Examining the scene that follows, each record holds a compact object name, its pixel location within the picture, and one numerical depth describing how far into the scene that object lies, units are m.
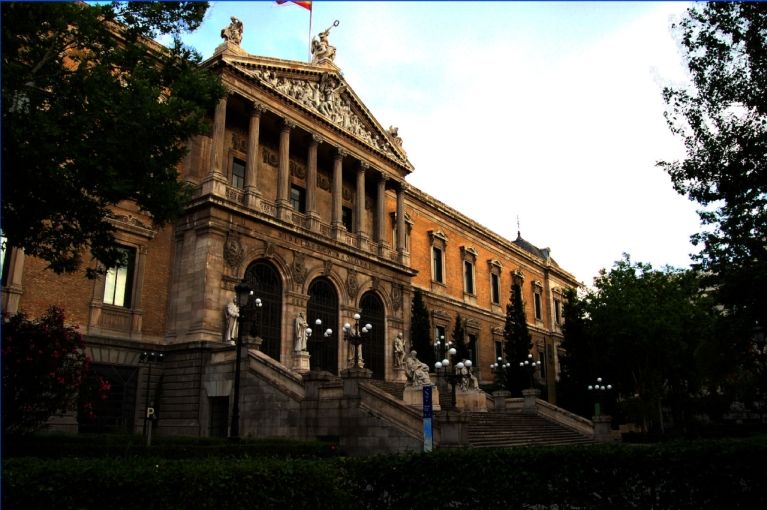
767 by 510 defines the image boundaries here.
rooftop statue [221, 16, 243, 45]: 26.41
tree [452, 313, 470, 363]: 34.92
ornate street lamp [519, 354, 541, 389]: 35.31
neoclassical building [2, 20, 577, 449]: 21.23
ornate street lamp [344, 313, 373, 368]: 21.25
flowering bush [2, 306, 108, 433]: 12.80
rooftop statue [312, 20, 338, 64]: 31.67
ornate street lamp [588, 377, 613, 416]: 34.88
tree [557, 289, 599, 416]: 37.91
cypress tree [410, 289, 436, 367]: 32.06
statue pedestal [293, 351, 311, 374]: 24.88
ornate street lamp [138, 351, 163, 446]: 22.00
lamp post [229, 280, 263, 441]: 16.11
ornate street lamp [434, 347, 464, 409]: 21.40
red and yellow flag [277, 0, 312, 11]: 28.11
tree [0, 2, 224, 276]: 11.88
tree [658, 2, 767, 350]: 13.56
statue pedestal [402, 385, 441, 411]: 22.69
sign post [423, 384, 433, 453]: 15.23
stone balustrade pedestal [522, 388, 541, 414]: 29.31
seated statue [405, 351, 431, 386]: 23.23
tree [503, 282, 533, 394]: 35.34
